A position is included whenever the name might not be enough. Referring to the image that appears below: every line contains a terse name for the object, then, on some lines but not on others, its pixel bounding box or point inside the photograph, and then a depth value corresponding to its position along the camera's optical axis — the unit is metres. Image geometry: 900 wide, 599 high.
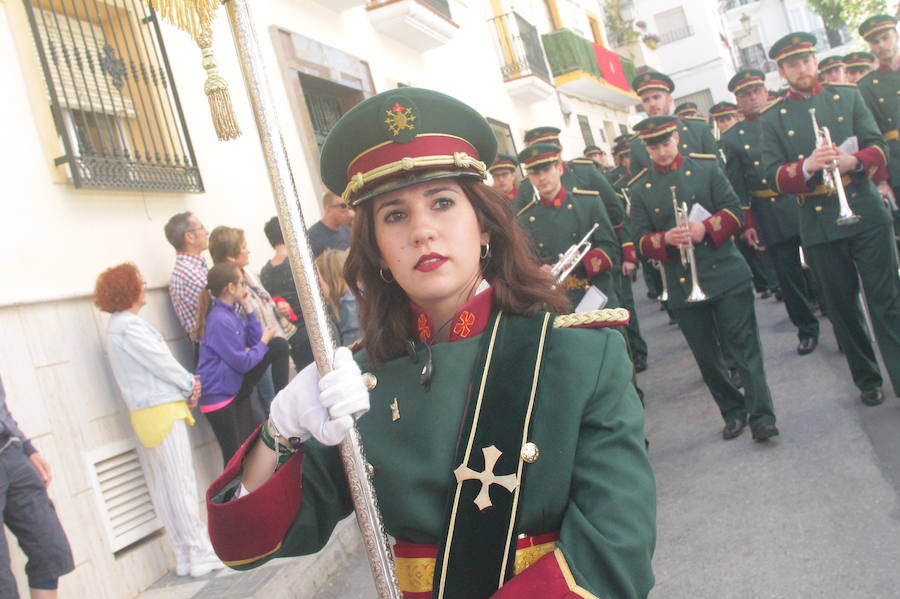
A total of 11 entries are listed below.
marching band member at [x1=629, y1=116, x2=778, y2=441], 6.20
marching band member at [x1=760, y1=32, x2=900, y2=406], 6.12
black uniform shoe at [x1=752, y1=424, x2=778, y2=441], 6.07
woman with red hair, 5.96
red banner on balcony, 27.92
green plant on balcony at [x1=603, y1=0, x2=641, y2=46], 35.84
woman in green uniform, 2.00
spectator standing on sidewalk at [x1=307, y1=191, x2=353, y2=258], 7.74
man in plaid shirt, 6.80
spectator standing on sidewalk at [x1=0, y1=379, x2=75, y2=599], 4.64
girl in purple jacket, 6.46
